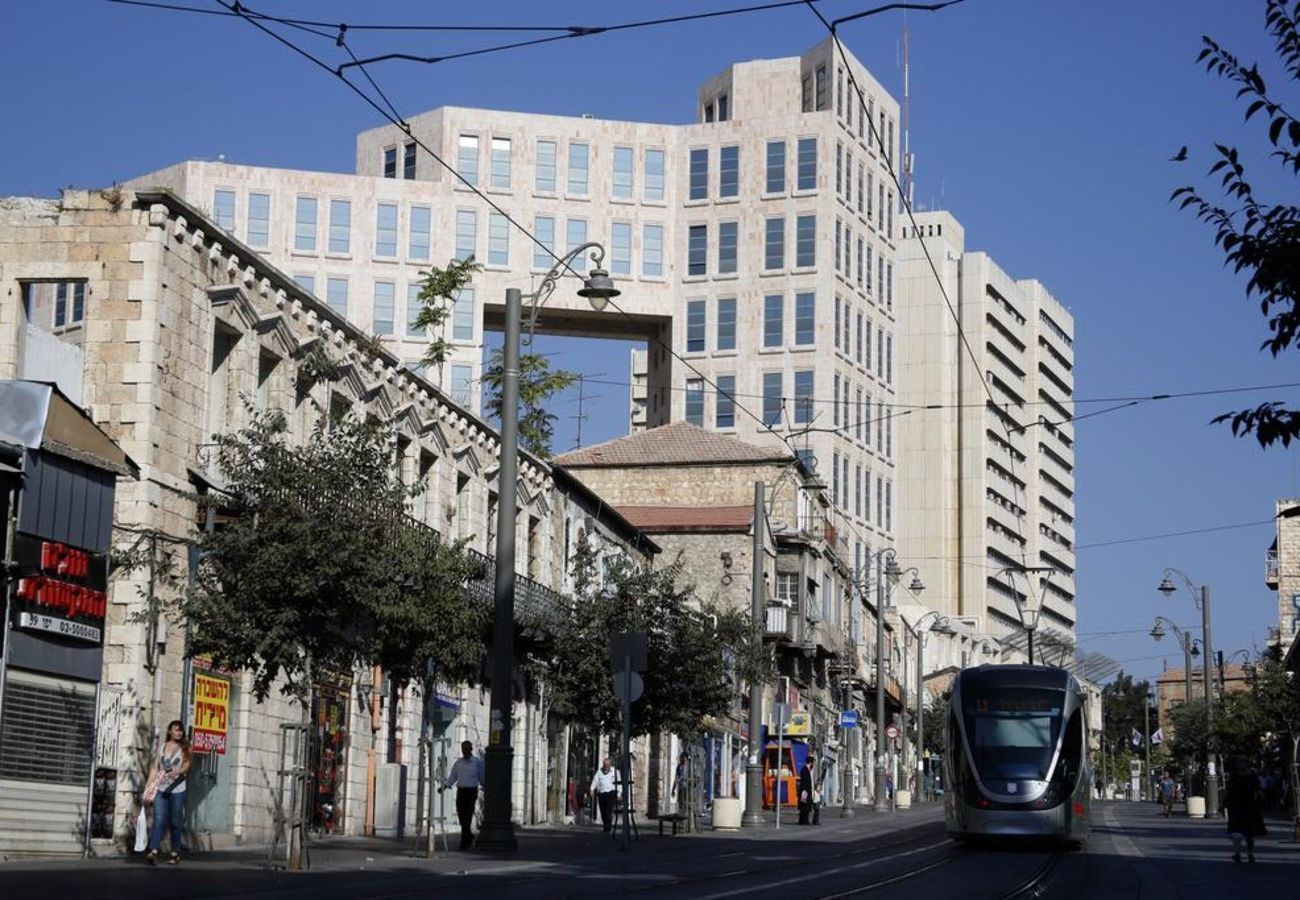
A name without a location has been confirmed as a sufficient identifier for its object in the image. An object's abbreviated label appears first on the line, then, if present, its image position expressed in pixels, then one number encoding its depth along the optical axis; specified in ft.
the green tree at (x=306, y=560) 75.46
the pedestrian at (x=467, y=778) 97.25
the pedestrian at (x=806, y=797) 161.99
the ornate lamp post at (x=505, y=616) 85.46
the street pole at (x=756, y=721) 143.02
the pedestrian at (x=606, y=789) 123.24
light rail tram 104.27
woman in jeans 73.00
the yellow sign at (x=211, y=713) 89.25
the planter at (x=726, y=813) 137.90
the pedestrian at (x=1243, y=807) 99.96
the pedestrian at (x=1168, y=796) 243.44
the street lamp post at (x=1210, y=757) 218.59
